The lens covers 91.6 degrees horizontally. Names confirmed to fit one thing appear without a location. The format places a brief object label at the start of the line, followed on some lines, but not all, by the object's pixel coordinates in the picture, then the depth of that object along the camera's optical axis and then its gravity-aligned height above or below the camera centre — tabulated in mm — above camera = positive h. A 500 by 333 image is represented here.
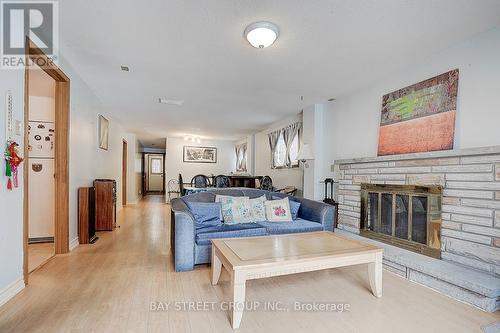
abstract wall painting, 2570 +578
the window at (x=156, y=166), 13098 -135
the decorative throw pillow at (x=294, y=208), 3375 -607
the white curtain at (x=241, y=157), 8627 +272
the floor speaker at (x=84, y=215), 3396 -733
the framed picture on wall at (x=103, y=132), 4565 +611
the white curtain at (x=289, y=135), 5387 +683
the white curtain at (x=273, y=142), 6230 +607
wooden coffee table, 1657 -713
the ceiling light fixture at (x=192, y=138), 8445 +922
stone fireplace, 2105 -558
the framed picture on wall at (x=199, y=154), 9023 +362
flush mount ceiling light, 2148 +1192
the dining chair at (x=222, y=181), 6914 -482
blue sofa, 2512 -738
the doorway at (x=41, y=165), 3420 -36
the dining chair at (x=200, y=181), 6977 -496
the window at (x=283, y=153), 5399 +285
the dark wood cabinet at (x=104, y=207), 4184 -767
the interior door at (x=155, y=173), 13055 -516
